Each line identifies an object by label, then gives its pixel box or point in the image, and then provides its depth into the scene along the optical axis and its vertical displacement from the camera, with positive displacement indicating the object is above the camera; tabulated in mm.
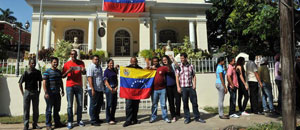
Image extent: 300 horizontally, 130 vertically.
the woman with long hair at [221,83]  4793 -302
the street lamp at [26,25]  9786 +2660
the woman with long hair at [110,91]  4645 -474
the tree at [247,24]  8357 +2698
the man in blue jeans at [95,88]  4532 -390
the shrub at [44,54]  11883 +1190
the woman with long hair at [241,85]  5113 -381
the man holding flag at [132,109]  4516 -932
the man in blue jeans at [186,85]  4574 -330
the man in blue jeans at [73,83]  4426 -253
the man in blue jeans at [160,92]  4645 -511
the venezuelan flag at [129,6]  13957 +4981
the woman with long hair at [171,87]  4770 -395
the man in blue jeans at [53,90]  4324 -408
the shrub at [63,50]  11271 +1389
